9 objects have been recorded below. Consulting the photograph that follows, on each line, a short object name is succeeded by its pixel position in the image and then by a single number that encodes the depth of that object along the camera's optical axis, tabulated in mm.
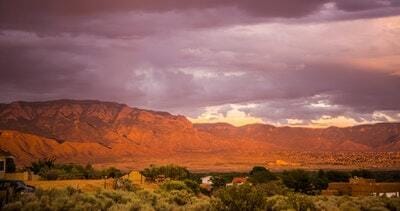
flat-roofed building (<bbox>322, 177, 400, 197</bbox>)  71931
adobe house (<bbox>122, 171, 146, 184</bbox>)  67169
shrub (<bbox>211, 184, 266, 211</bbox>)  32750
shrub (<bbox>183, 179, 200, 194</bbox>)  64375
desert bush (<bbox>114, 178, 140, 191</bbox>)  49953
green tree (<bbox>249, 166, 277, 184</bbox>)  86312
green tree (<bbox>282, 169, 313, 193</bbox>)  87312
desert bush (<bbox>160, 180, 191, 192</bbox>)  54978
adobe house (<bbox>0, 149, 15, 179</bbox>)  56109
